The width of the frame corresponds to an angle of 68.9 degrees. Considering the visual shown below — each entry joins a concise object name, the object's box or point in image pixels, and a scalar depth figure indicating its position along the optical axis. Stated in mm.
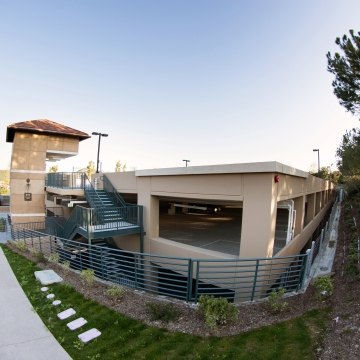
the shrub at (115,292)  6582
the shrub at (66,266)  8893
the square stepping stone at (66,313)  5883
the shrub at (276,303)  5770
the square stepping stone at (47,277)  7897
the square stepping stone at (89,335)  5016
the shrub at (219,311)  5277
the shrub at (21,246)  12496
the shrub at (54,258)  9680
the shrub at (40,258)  10070
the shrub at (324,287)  6383
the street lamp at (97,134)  22836
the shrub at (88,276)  7383
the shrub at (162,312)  5594
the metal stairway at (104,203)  13062
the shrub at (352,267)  7343
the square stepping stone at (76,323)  5450
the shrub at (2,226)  19150
